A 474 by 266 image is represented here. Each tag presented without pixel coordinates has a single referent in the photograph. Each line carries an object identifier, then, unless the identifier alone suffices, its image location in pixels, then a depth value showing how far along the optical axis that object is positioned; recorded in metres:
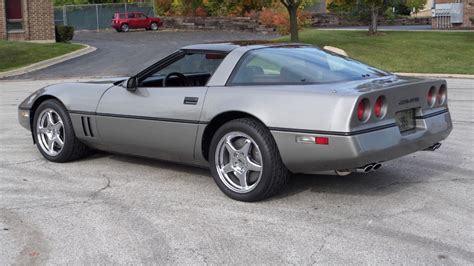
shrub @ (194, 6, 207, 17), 47.28
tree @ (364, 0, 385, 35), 32.31
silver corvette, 4.93
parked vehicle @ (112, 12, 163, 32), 46.72
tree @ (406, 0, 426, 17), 46.91
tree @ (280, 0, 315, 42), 26.44
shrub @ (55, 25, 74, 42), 33.53
